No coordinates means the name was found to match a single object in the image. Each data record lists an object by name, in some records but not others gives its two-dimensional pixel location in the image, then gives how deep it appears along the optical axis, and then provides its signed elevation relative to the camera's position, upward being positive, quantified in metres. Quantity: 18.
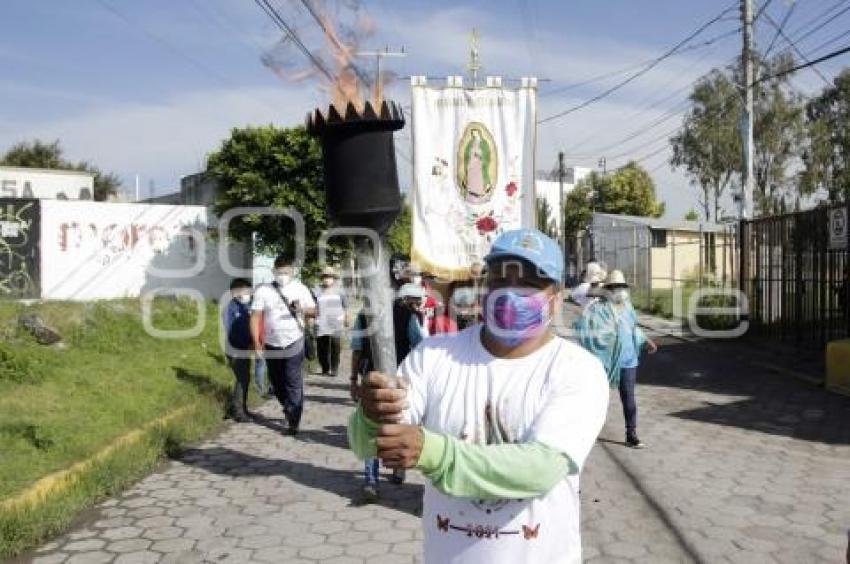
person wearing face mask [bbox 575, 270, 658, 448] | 7.55 -0.67
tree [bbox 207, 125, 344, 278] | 18.98 +2.21
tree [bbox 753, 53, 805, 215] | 38.44 +6.05
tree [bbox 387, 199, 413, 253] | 18.89 +0.73
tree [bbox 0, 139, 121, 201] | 44.03 +6.22
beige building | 32.44 +0.81
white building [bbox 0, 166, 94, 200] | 29.52 +3.47
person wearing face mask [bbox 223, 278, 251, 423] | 8.92 -0.76
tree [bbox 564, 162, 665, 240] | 53.47 +4.55
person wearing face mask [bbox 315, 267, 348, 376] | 11.99 -0.79
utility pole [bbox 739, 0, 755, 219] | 19.36 +3.87
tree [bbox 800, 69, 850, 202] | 38.88 +5.49
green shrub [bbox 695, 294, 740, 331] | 18.06 -1.27
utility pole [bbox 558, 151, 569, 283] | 43.62 +4.94
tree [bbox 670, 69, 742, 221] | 39.96 +6.35
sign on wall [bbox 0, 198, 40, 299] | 18.59 +0.59
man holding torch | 2.18 -0.39
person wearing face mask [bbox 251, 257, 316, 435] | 8.16 -0.71
